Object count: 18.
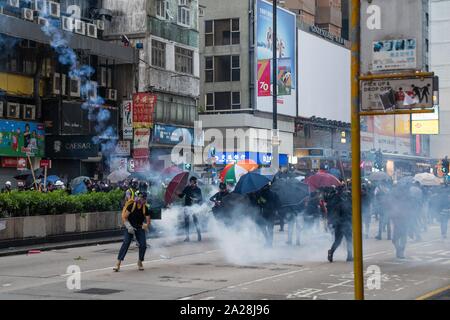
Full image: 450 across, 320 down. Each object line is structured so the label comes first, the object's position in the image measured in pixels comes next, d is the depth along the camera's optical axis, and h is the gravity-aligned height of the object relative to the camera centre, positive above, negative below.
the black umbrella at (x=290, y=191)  21.31 -0.59
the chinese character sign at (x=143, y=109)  37.52 +2.94
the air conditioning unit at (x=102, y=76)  42.72 +5.08
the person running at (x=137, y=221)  16.05 -1.04
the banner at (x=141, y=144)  28.56 +0.99
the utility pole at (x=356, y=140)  7.41 +0.27
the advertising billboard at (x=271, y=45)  57.91 +9.42
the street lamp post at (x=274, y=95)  35.06 +3.31
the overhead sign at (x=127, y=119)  41.03 +2.66
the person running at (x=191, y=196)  22.66 -0.75
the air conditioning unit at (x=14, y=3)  34.80 +7.37
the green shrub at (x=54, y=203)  21.28 -0.93
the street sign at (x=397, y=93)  7.42 +0.71
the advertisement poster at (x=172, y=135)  45.02 +2.08
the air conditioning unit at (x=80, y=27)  39.22 +7.14
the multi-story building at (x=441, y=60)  99.69 +13.68
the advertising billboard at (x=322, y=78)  65.25 +7.93
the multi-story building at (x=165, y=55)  44.41 +6.74
